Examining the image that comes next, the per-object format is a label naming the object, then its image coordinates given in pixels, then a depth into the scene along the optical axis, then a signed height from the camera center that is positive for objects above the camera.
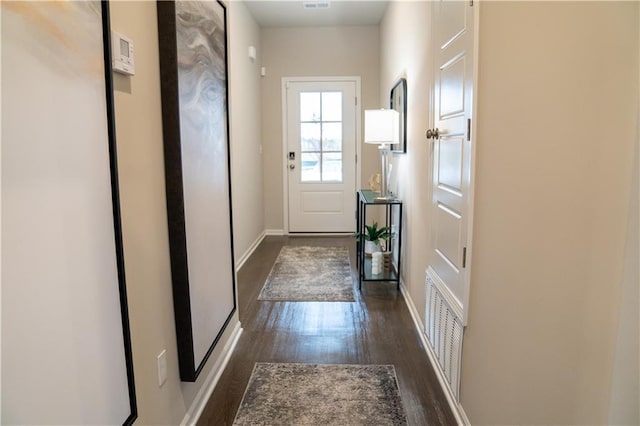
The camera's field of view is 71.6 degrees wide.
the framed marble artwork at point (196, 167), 1.62 -0.02
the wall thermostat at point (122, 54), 1.28 +0.32
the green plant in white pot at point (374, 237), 3.86 -0.67
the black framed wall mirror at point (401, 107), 3.50 +0.42
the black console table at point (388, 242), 3.67 -0.68
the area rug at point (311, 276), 3.57 -1.06
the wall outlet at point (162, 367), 1.61 -0.75
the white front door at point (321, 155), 5.75 +0.06
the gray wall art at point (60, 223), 0.84 -0.13
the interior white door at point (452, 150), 1.70 +0.04
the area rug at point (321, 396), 1.97 -1.13
